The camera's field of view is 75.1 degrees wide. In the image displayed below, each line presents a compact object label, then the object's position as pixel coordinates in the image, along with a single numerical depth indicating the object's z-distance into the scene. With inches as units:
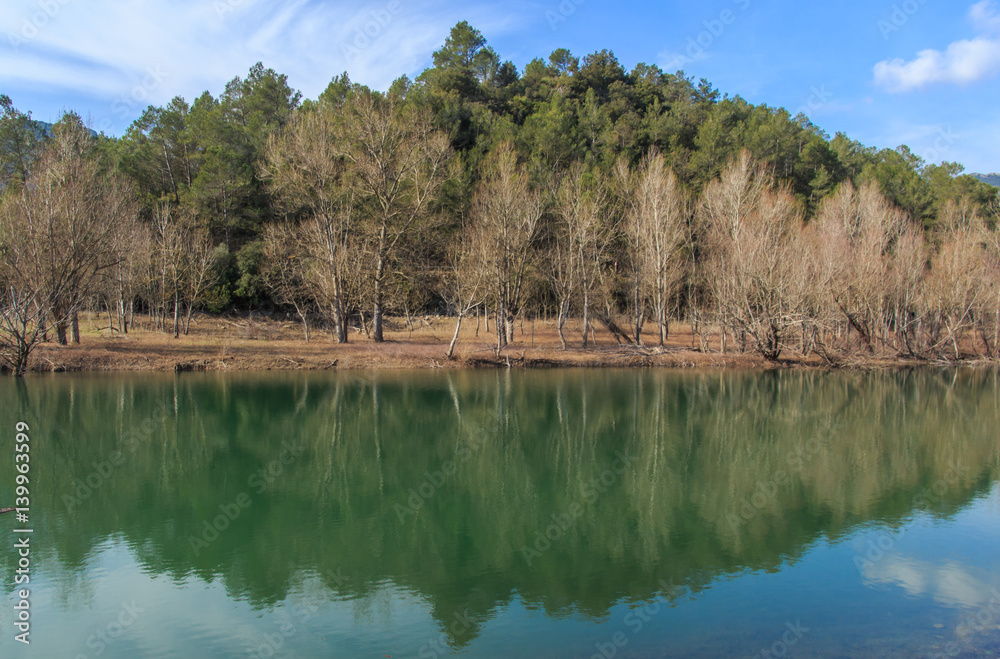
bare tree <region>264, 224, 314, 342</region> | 1749.5
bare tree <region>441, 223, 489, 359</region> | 1457.9
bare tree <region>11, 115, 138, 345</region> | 1115.3
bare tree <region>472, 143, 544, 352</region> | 1480.1
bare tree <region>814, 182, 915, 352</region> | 1509.6
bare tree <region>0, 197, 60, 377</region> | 1099.3
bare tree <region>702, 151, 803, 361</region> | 1428.4
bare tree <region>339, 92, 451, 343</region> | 1565.0
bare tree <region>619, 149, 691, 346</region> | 1691.7
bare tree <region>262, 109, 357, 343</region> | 1534.2
